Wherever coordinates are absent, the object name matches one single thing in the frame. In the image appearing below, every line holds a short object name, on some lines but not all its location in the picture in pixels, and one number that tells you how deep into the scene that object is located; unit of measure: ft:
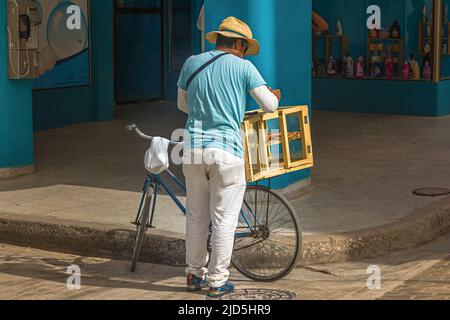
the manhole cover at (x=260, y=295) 23.63
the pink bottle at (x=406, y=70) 54.34
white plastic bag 24.82
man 23.13
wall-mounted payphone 36.06
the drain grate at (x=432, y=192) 32.99
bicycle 24.84
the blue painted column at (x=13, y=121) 36.14
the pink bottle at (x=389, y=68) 54.95
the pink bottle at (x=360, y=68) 55.83
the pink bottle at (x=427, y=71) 53.78
